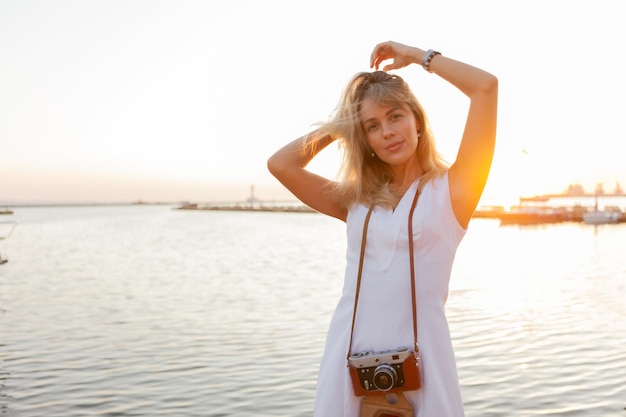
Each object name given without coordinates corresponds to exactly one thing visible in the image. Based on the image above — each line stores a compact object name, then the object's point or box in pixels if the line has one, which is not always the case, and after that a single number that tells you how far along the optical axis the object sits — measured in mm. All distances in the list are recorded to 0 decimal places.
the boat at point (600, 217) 57750
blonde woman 1937
